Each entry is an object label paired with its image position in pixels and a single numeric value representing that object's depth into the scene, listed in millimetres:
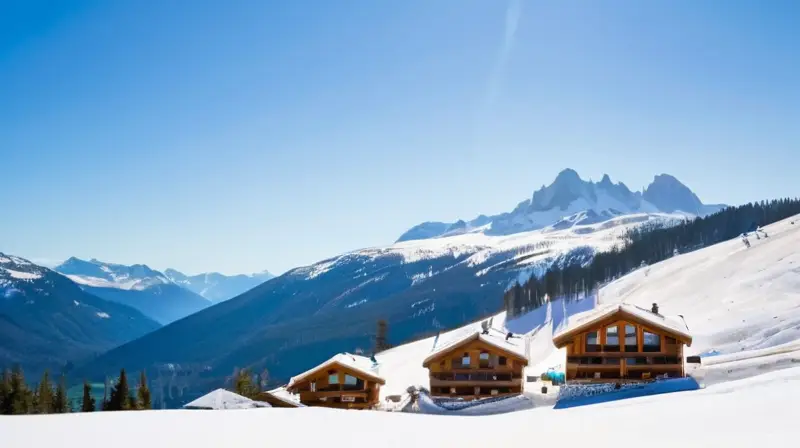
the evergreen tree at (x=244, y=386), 80919
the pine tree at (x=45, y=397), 90875
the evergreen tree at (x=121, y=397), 83150
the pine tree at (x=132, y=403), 82438
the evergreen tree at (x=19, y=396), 85250
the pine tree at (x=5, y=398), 85688
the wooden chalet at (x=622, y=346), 45781
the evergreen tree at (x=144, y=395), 87931
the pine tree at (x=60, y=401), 97312
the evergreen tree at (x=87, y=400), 90375
